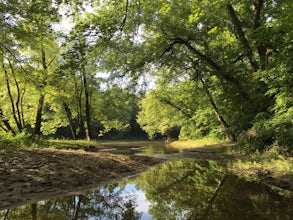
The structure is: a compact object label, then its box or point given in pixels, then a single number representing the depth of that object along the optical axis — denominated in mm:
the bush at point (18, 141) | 9410
